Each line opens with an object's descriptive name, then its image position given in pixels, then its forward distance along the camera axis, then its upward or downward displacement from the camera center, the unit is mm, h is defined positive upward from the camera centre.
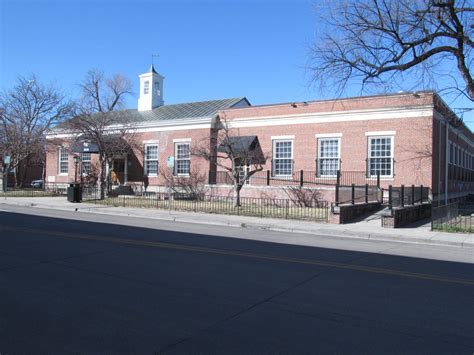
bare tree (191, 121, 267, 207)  22766 +1754
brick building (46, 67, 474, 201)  23891 +2579
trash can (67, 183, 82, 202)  26422 -959
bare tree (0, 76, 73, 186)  33656 +4117
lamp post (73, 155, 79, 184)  35575 +1125
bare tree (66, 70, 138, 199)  27109 +2959
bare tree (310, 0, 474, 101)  16094 +5758
